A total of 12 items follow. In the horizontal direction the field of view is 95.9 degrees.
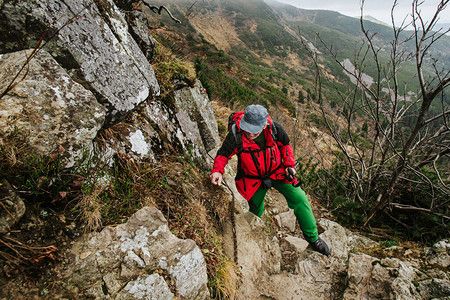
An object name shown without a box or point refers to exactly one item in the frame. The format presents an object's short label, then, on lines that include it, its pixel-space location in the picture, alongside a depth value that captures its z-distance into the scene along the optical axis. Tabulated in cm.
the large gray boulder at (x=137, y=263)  156
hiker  275
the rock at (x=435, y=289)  195
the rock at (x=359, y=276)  233
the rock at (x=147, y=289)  159
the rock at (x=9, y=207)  139
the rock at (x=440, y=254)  245
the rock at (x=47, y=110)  166
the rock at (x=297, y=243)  328
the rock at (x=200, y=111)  405
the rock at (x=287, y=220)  395
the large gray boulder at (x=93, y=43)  193
